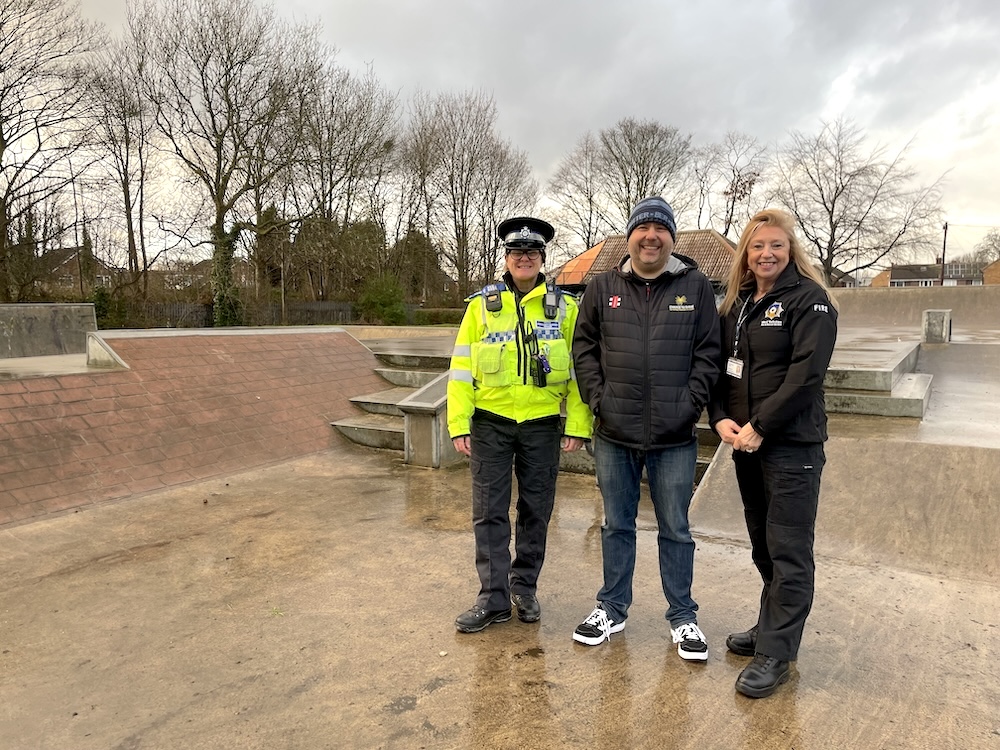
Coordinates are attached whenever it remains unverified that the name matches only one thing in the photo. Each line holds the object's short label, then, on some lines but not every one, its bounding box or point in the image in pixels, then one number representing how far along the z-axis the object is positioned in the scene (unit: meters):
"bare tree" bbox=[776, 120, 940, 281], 36.00
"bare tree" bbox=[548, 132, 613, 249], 43.03
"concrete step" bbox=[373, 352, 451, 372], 9.62
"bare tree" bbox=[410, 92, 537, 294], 36.78
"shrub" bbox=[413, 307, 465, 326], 30.21
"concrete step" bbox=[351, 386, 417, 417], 8.26
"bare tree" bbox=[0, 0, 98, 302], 19.58
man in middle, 2.72
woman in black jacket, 2.44
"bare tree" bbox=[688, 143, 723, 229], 43.75
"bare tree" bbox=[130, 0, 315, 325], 23.38
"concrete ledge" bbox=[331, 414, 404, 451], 7.29
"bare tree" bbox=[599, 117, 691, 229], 41.16
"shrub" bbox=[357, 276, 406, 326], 27.92
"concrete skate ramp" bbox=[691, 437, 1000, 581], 3.89
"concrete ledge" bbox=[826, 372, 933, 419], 6.12
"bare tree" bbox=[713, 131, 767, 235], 42.31
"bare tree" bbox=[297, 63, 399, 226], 29.30
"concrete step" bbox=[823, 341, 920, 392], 6.56
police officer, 3.04
